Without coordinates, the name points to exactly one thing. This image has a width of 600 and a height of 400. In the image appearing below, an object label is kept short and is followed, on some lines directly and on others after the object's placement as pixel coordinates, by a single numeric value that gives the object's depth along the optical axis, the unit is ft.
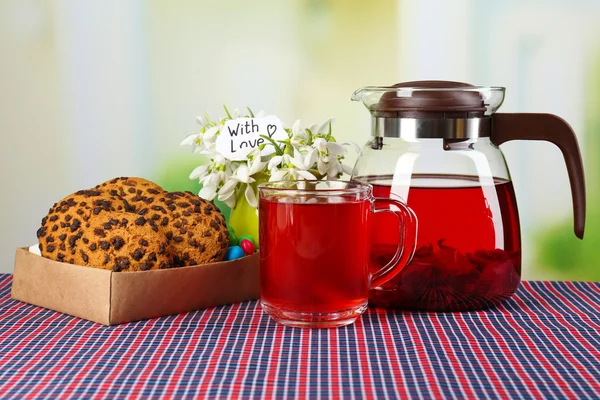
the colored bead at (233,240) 3.88
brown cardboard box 3.26
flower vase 4.09
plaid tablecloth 2.58
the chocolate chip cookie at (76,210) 3.42
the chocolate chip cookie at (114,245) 3.28
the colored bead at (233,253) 3.72
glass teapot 3.36
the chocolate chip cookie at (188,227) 3.48
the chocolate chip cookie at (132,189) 3.65
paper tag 3.99
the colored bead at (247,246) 3.84
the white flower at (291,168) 3.76
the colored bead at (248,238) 3.95
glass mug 3.16
